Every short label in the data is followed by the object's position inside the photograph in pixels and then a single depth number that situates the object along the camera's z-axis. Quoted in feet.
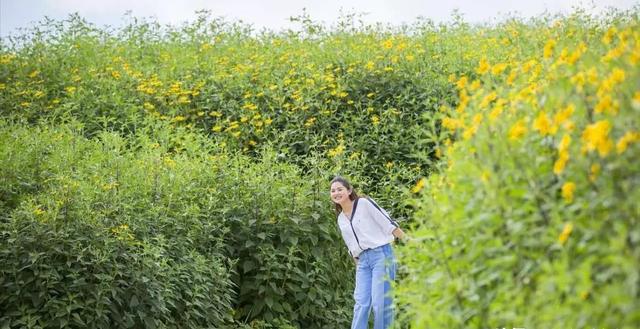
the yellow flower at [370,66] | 72.23
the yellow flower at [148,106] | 69.67
